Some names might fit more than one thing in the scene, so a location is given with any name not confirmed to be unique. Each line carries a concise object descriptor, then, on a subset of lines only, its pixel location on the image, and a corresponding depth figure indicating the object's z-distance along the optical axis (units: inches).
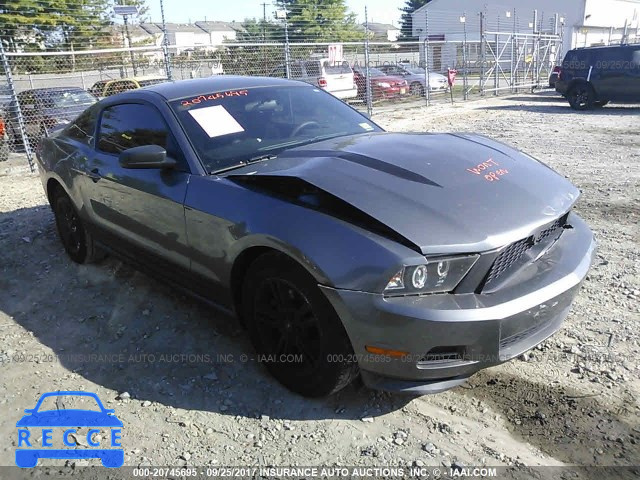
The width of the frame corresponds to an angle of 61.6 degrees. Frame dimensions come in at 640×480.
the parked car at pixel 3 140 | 400.2
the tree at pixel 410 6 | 2355.8
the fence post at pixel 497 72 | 792.3
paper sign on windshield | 134.3
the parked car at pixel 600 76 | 575.8
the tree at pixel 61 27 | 750.5
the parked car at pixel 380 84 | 738.2
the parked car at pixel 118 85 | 538.6
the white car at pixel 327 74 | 637.9
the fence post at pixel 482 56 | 755.5
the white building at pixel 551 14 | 1517.0
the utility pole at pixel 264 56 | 613.7
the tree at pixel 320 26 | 967.6
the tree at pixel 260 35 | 837.8
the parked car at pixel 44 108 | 421.4
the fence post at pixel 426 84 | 680.7
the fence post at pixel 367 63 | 590.9
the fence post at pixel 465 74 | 763.0
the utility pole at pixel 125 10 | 585.3
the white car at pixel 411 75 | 801.6
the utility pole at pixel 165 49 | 432.1
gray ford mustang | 93.5
